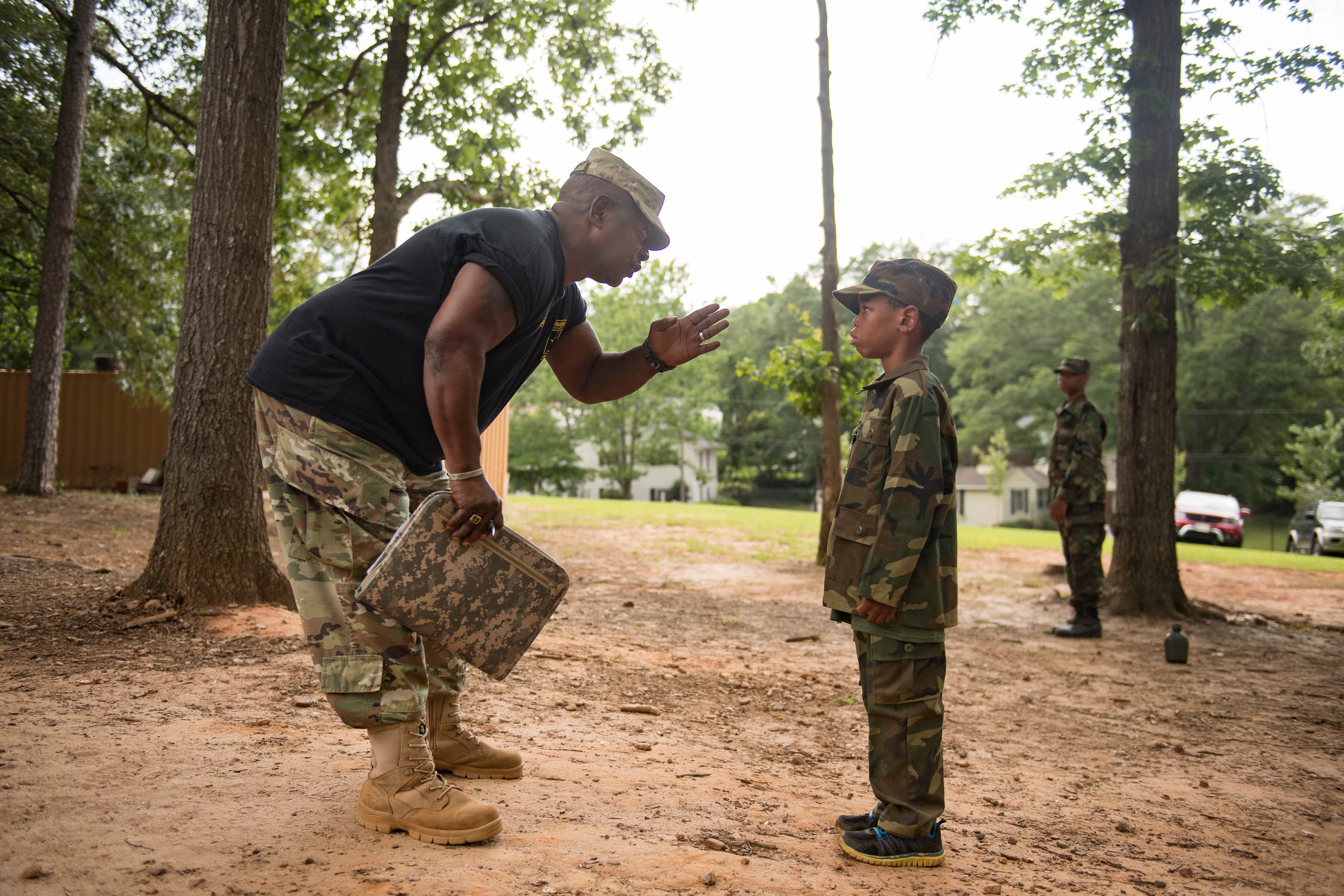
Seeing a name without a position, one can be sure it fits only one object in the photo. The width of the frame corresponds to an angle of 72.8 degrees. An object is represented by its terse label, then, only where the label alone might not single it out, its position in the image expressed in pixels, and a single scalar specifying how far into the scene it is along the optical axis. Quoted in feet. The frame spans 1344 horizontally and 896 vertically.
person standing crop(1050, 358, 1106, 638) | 25.35
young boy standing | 9.21
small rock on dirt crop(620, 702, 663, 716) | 15.46
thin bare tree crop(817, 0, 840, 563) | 38.29
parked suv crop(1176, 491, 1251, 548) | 88.22
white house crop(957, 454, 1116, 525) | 194.70
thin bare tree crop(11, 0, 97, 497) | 42.06
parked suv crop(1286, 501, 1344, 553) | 76.95
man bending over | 8.27
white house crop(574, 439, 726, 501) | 202.59
